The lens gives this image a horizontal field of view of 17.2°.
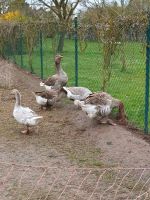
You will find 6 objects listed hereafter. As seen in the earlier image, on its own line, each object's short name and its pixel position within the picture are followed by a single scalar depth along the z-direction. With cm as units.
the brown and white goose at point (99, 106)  877
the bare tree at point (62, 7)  3381
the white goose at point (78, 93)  1036
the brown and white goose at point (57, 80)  1171
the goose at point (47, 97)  1088
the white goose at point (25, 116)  884
